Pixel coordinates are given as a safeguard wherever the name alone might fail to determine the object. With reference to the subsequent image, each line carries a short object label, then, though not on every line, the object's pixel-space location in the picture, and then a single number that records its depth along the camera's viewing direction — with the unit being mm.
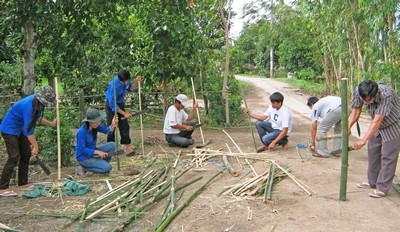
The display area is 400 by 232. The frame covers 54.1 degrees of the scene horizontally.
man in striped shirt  4203
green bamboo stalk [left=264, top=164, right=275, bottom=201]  4379
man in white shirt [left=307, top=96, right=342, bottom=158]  6432
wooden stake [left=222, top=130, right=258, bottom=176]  5213
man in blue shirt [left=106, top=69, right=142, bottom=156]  6801
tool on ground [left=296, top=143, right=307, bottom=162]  7035
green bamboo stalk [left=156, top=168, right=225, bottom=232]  3775
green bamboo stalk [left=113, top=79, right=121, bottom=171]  5980
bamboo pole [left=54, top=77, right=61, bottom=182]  5086
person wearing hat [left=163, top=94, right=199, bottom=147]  7266
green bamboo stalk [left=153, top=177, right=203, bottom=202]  4578
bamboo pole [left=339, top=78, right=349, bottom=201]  4075
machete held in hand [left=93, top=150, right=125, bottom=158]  5689
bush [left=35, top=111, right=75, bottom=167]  6148
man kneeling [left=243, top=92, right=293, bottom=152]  6707
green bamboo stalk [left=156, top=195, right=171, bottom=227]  3915
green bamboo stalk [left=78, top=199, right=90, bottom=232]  4013
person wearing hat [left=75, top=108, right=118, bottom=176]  5496
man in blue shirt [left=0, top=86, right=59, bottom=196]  4859
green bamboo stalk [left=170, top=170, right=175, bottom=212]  4182
